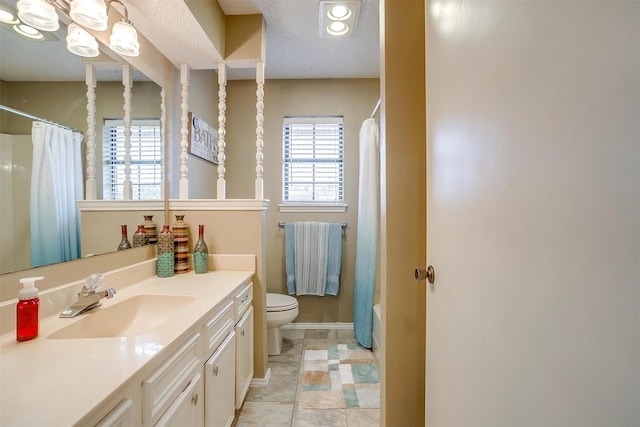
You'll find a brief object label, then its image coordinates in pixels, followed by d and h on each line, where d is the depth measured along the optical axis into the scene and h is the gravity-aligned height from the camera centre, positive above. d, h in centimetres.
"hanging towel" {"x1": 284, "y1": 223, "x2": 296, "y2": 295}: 265 -45
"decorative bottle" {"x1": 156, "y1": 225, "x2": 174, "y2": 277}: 153 -28
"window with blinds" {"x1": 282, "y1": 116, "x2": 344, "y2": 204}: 277 +49
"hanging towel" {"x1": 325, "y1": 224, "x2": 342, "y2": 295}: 264 -48
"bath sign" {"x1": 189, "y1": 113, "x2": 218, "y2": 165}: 205 +57
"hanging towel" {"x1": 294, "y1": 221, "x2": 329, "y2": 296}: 263 -45
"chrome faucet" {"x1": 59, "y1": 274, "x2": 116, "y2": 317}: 96 -34
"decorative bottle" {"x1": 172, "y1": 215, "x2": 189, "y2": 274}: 163 -23
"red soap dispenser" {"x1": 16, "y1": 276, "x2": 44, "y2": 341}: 77 -31
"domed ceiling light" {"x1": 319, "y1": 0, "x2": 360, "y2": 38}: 171 +130
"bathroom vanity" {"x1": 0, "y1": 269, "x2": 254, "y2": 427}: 54 -40
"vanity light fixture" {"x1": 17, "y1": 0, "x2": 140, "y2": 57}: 93 +76
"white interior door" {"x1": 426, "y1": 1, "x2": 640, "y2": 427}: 32 -1
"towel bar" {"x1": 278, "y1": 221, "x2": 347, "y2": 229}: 268 -16
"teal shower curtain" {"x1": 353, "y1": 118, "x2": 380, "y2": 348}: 229 -24
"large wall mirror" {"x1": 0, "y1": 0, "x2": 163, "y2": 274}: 85 +37
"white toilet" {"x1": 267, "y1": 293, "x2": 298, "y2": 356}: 208 -85
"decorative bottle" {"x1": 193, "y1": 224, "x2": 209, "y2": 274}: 163 -29
